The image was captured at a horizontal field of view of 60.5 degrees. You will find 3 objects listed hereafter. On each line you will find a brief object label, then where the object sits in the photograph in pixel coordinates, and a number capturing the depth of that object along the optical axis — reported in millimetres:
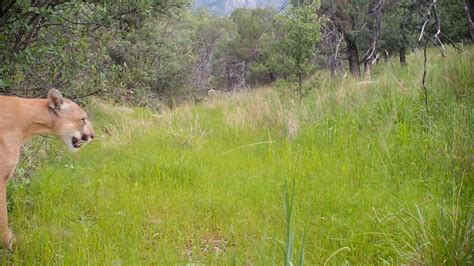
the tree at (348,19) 12344
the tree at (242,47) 30484
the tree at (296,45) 9492
